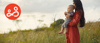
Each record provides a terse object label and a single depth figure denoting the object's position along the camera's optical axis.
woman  2.81
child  2.94
